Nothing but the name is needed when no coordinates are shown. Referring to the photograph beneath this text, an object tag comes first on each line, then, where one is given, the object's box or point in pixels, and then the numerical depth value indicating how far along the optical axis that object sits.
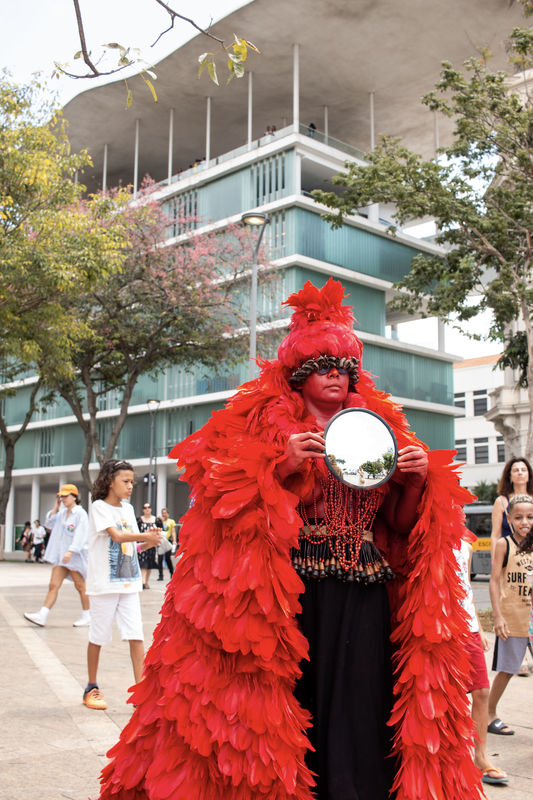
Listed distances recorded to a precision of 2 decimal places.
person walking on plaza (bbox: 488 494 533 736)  5.11
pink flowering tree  21.50
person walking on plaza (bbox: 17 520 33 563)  34.33
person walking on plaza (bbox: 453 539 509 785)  4.09
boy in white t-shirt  5.59
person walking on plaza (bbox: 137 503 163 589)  15.47
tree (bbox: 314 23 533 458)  14.50
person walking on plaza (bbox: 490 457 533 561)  6.27
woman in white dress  9.63
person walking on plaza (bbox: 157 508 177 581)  18.80
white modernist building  29.34
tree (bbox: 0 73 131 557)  13.91
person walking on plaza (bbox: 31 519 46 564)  32.66
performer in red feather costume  2.50
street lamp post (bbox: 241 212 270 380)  15.46
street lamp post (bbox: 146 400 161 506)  29.95
